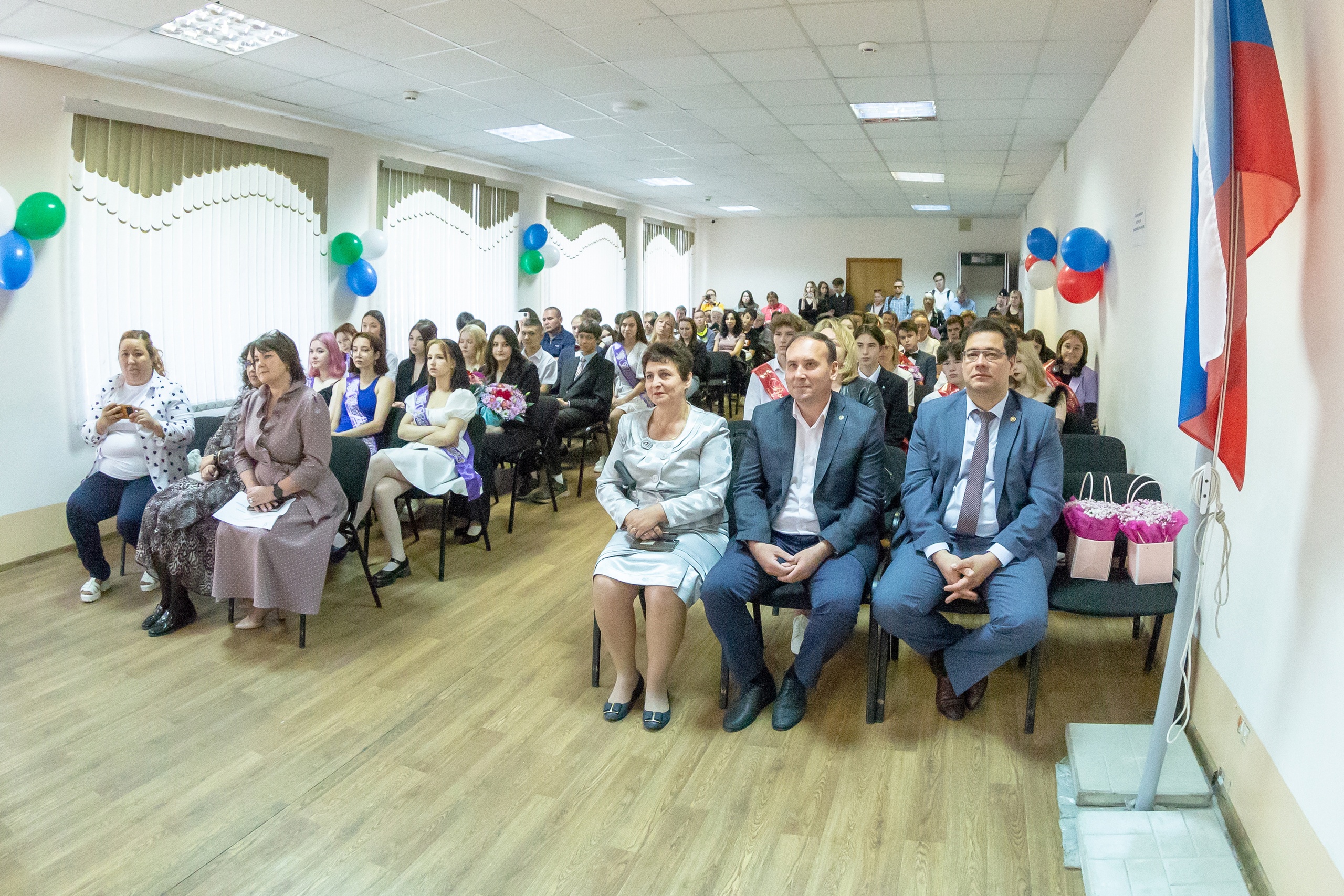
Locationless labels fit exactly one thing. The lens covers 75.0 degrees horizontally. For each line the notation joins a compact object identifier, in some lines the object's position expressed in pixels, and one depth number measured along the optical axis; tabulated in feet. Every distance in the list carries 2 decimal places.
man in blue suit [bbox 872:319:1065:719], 9.61
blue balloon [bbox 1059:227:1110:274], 18.39
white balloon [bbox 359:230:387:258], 25.30
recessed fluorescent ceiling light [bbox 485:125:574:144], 25.07
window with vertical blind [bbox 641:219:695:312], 48.06
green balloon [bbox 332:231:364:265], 24.25
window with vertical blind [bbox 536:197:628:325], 37.14
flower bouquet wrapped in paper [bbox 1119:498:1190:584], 9.75
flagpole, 6.52
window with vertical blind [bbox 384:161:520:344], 27.27
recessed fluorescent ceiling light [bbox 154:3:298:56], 14.70
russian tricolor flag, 6.39
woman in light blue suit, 10.32
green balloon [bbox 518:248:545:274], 33.55
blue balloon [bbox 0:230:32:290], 15.78
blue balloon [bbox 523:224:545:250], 33.68
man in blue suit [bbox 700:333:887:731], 10.04
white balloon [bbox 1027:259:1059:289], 25.26
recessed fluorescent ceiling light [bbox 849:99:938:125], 21.74
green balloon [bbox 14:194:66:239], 16.29
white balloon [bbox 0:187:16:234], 15.60
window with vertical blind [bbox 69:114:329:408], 18.34
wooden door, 53.98
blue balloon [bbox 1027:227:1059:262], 24.82
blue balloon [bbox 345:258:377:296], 24.91
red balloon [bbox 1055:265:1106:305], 19.15
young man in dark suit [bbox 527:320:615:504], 21.53
